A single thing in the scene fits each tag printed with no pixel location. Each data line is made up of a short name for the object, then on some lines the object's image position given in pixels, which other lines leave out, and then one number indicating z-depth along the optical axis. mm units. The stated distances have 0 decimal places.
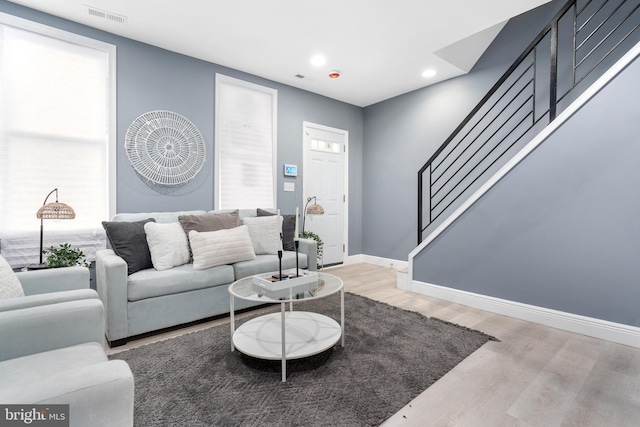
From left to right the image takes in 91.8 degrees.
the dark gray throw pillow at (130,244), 2557
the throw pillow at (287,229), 3645
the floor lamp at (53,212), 2453
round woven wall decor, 3223
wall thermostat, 4457
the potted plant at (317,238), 4341
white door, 4781
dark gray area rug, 1530
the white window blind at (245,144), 3855
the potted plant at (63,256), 2516
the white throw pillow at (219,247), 2732
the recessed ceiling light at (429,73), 4008
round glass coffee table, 1861
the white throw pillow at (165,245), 2658
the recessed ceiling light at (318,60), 3608
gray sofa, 2291
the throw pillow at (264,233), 3367
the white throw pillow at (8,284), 1430
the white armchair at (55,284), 1475
